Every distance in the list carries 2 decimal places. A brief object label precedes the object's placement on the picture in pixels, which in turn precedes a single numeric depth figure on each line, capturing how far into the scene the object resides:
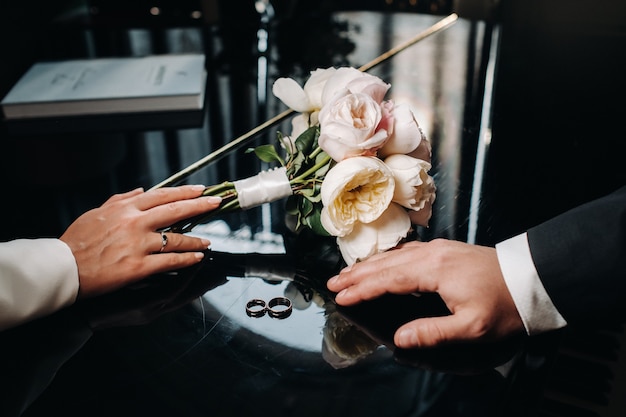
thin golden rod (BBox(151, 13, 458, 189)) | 1.16
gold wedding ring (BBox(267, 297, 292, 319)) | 0.78
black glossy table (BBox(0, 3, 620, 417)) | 0.65
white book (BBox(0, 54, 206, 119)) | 1.40
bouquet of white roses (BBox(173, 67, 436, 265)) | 0.77
